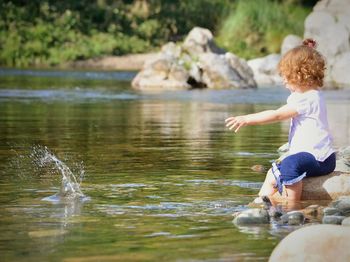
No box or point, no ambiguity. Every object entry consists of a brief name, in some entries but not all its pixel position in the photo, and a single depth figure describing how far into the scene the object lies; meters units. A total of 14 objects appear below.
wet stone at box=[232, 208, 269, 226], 10.31
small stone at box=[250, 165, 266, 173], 14.87
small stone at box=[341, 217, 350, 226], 9.60
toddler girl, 11.75
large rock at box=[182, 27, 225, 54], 48.62
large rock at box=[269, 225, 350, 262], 7.88
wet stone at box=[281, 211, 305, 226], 10.26
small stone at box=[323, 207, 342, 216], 10.51
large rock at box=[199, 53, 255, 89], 45.33
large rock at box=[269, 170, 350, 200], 11.87
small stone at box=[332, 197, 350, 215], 10.56
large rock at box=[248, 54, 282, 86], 51.39
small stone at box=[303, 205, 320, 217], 10.77
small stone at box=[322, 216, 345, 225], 10.05
